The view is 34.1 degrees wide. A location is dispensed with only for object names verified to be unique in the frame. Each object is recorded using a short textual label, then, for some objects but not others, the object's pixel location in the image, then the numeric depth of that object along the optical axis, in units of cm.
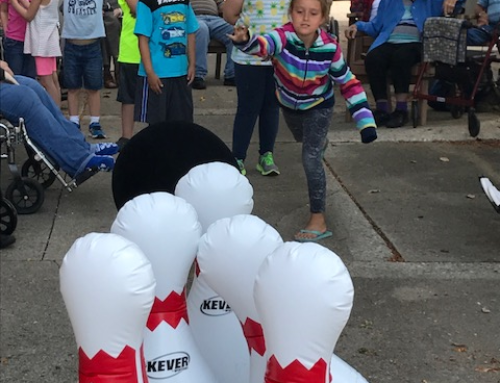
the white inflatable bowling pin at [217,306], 253
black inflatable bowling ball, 312
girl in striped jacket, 434
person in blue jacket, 781
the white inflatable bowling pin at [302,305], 186
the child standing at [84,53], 726
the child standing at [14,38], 743
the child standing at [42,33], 722
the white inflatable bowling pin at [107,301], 194
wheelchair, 530
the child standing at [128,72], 702
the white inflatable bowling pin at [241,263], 212
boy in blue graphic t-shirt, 544
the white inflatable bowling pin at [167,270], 227
